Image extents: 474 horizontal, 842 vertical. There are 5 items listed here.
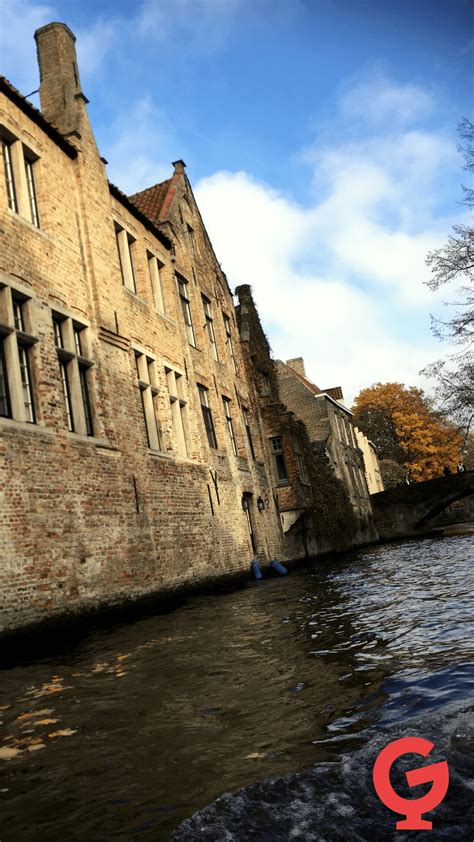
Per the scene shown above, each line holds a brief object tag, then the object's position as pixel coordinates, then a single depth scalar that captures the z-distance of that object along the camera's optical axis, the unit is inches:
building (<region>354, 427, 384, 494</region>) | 1804.9
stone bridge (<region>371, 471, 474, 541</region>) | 1448.1
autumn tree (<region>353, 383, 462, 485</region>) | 1875.0
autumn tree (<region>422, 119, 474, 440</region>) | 731.4
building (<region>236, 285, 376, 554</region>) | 939.3
